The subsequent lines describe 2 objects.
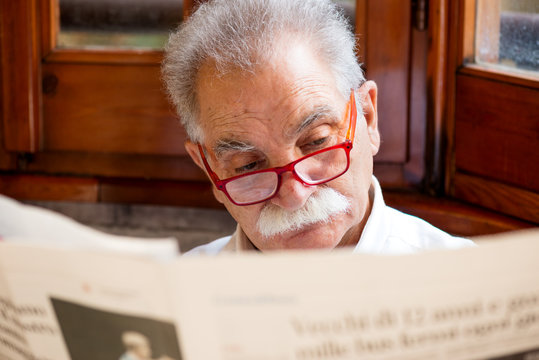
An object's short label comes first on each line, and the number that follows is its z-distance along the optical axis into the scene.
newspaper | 1.03
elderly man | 1.30
